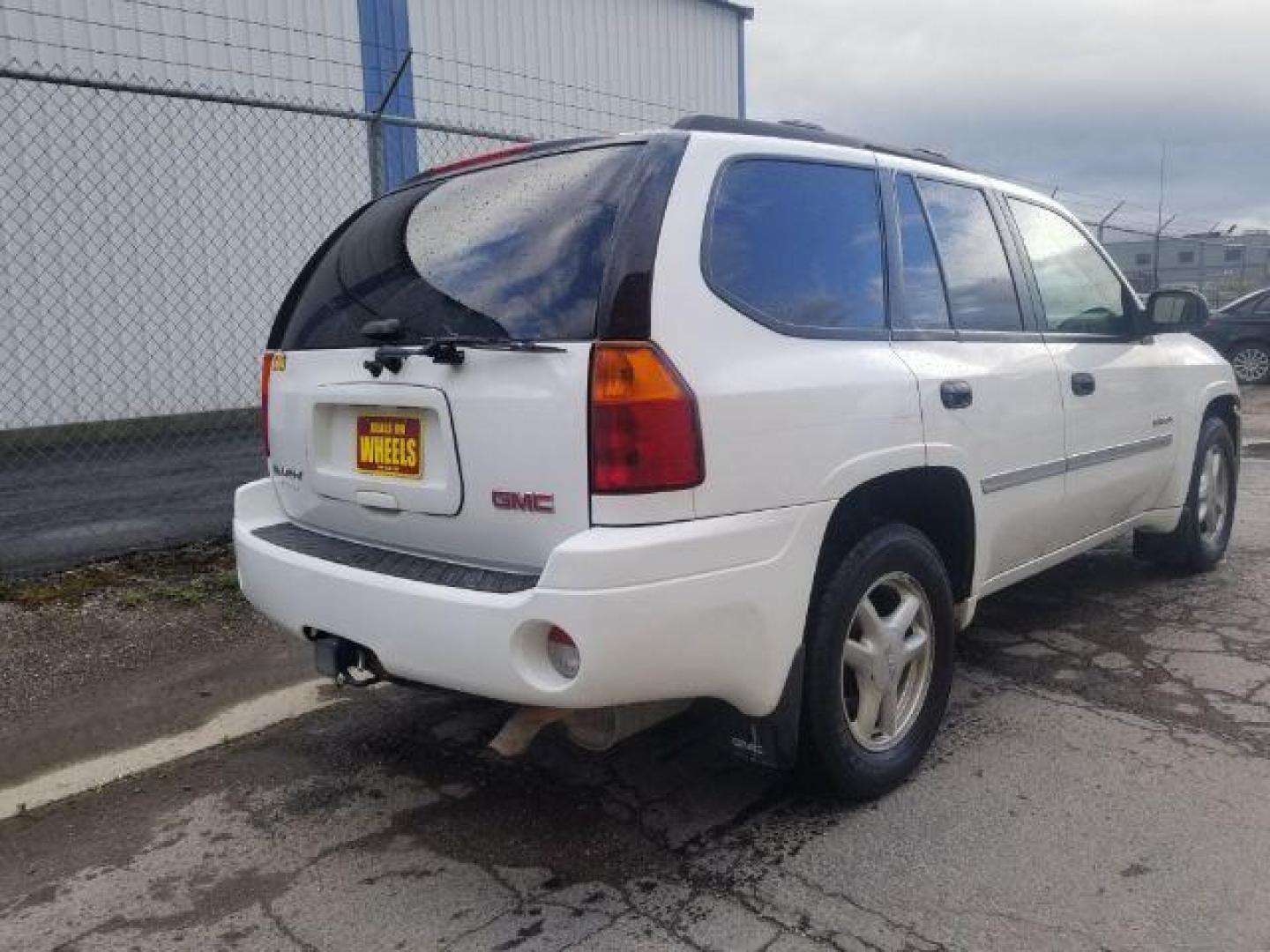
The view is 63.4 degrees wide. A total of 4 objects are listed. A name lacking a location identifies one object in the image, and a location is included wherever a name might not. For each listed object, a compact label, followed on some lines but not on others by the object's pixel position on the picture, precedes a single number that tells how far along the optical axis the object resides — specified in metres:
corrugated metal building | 8.60
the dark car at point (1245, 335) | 14.75
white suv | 2.38
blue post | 10.48
